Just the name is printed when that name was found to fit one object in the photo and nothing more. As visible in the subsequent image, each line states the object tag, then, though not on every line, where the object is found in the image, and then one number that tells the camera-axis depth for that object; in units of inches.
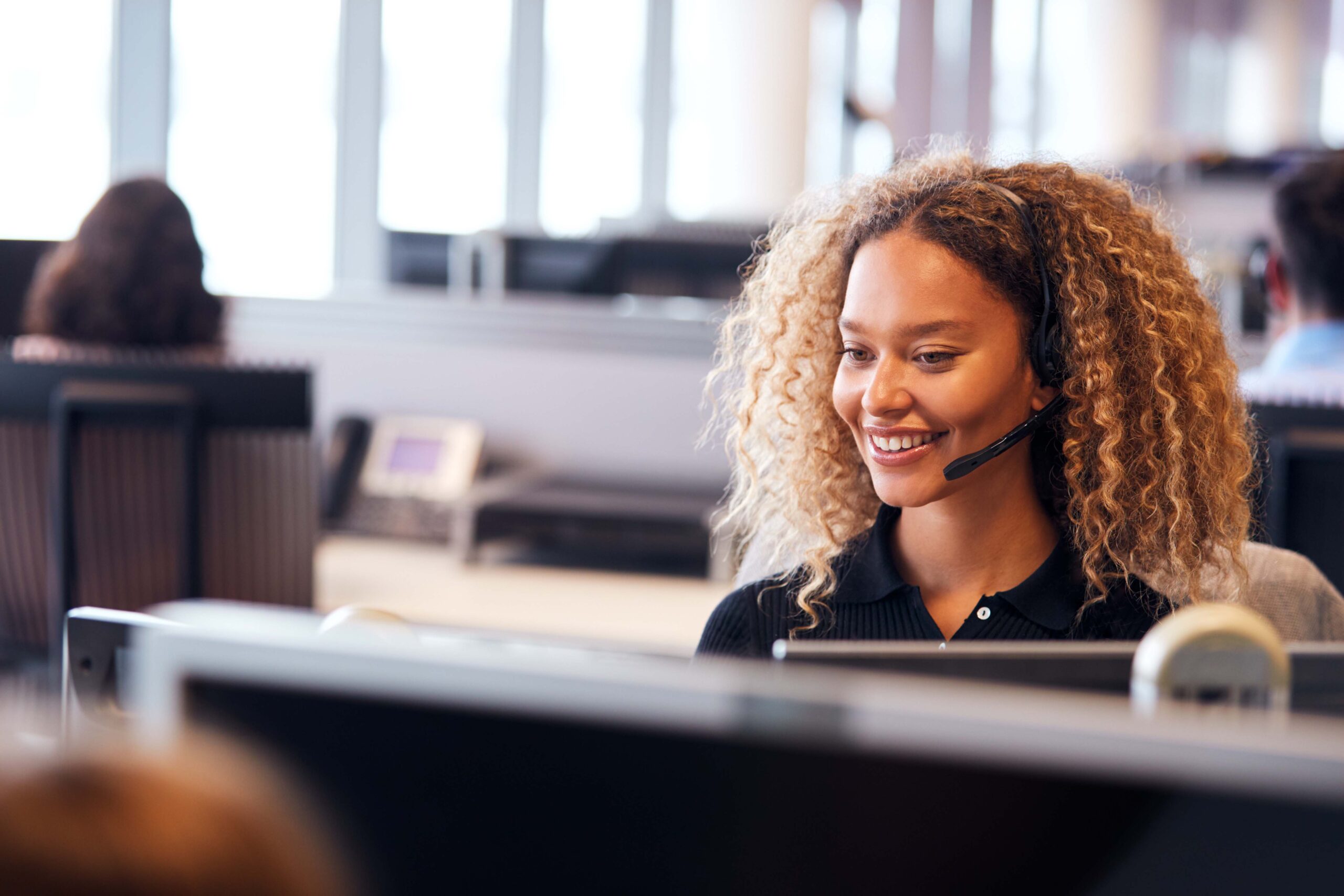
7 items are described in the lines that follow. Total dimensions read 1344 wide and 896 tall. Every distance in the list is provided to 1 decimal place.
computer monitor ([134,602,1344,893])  52.9
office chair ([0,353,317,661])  132.8
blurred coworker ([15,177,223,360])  146.9
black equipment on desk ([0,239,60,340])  167.7
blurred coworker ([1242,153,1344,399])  139.3
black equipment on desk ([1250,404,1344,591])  124.8
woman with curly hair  107.6
